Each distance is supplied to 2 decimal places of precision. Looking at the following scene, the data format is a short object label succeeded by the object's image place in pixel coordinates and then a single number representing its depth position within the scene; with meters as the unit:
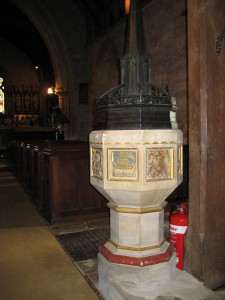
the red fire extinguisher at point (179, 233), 2.25
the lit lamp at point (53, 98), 12.45
